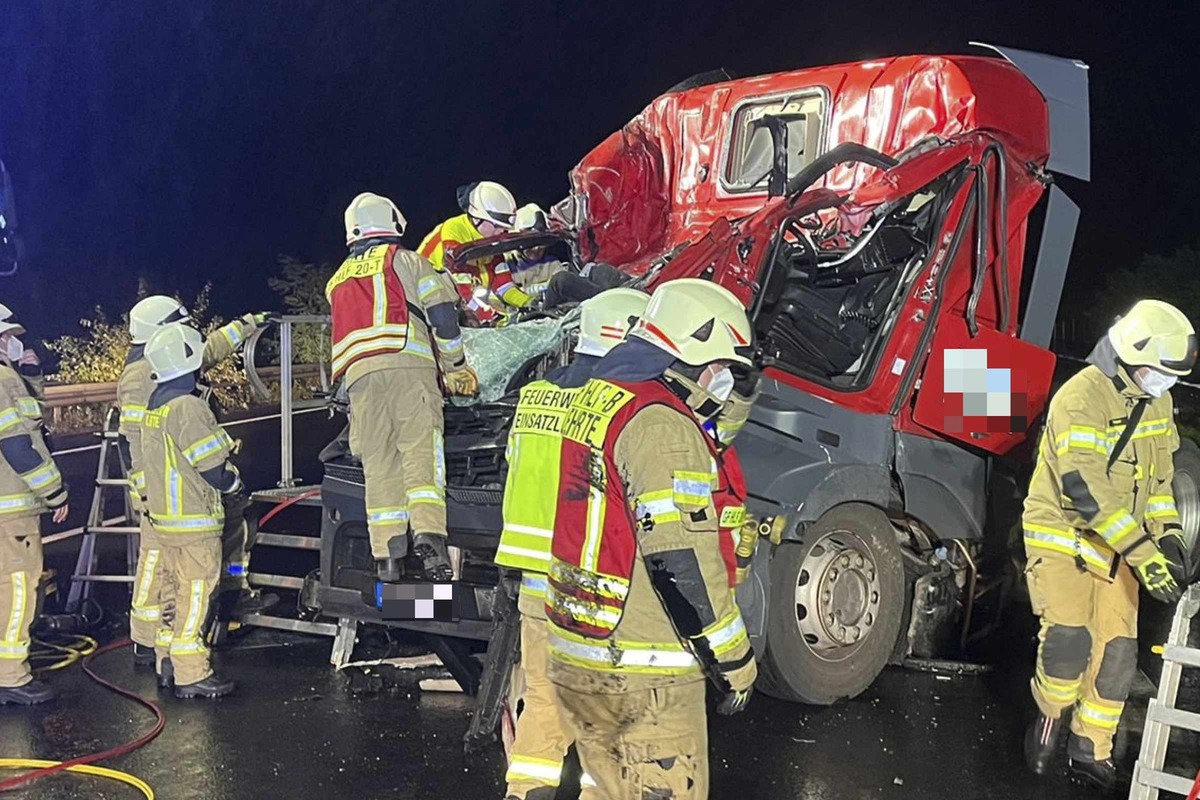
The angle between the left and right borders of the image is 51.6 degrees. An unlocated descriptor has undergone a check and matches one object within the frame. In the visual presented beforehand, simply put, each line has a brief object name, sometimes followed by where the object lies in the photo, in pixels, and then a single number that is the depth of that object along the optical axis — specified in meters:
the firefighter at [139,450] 6.43
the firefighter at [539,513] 3.71
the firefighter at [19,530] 5.98
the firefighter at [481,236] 6.71
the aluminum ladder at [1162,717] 4.13
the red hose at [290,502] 6.86
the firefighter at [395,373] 5.42
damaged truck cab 5.35
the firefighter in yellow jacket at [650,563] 3.19
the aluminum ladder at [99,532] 7.17
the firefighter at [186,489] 6.00
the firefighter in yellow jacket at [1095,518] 4.60
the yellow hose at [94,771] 4.82
